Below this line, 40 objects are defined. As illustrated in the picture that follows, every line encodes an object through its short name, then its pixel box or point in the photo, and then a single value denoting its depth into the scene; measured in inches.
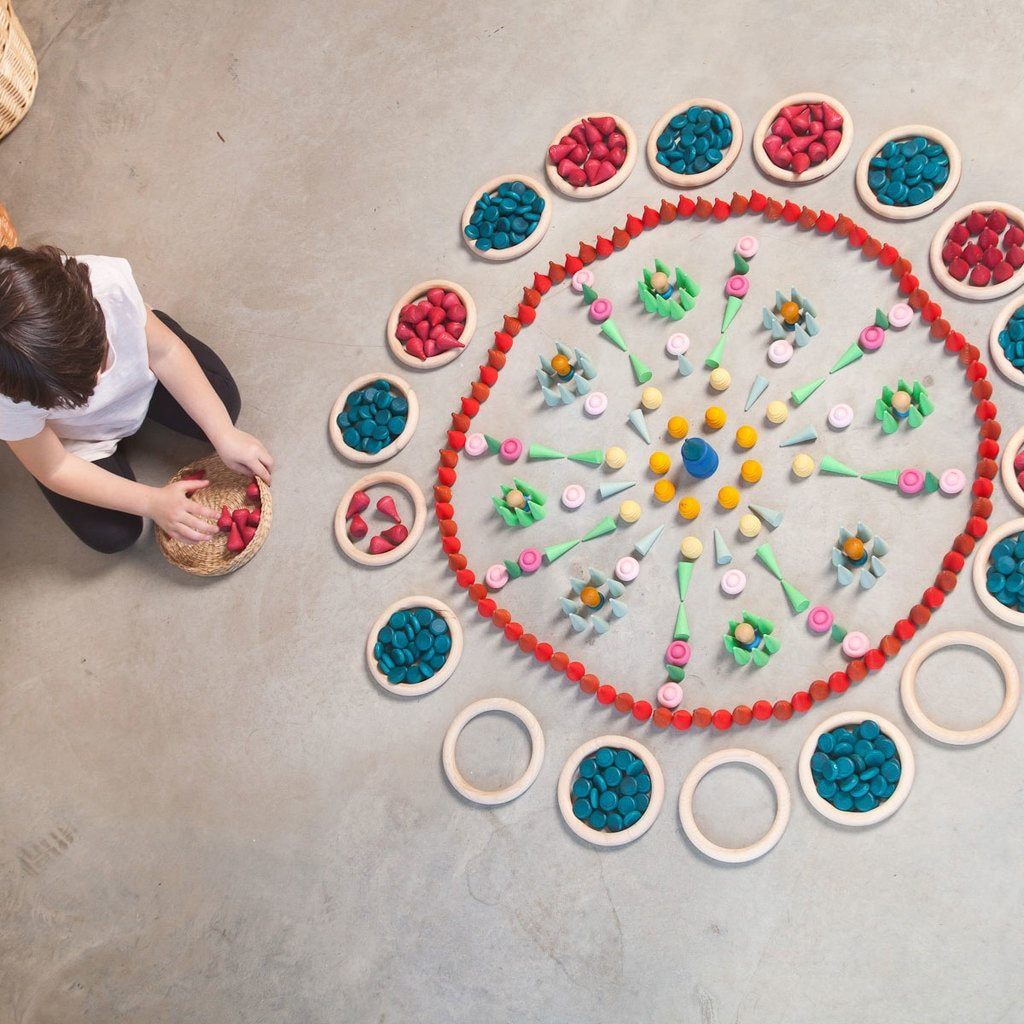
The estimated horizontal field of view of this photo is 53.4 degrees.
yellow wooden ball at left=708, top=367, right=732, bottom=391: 60.6
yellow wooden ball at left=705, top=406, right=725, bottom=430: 59.5
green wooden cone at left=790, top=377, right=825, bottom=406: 59.6
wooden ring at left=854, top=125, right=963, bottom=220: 61.1
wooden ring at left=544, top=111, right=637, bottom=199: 66.6
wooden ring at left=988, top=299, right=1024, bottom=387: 57.1
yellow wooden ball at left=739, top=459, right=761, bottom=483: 58.4
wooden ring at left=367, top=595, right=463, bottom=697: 59.2
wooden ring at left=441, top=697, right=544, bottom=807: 56.5
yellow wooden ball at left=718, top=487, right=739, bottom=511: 58.6
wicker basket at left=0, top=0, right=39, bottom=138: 75.3
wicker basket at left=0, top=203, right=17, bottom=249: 72.5
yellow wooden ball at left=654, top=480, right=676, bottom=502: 59.8
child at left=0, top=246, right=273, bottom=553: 48.0
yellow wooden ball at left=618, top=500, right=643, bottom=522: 59.7
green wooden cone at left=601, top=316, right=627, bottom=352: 63.5
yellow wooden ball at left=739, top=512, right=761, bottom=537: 57.6
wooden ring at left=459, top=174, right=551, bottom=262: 66.7
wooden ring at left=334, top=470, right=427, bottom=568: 62.2
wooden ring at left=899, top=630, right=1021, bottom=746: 52.1
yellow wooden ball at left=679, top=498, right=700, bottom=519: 58.5
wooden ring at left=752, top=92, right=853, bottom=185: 63.3
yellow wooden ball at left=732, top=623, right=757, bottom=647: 55.6
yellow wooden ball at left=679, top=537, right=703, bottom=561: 58.5
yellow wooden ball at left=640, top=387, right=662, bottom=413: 61.5
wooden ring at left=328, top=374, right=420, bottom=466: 64.5
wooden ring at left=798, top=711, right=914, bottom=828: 51.9
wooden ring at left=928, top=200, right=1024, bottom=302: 58.6
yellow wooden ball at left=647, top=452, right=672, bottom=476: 60.2
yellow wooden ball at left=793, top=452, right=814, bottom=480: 58.1
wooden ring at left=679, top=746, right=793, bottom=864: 52.8
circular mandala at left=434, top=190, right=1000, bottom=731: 54.7
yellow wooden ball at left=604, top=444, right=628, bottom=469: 61.0
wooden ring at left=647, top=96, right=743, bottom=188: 65.0
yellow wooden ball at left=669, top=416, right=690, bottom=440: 60.2
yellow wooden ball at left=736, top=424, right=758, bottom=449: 58.8
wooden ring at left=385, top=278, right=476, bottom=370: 65.6
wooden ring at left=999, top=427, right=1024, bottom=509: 55.3
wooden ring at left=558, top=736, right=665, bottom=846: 54.2
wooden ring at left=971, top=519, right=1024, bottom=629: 53.9
